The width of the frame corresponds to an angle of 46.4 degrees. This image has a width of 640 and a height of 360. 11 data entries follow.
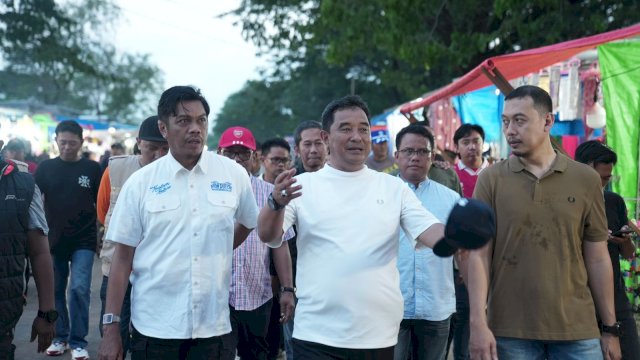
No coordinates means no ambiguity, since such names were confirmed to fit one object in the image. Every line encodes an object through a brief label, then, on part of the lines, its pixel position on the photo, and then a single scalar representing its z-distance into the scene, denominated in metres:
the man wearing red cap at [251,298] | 4.95
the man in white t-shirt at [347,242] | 3.38
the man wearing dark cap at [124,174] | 5.66
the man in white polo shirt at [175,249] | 3.64
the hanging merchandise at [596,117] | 9.43
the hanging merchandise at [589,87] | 9.46
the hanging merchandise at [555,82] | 9.97
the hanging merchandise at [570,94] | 9.59
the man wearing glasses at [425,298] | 4.62
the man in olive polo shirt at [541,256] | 3.59
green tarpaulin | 7.77
